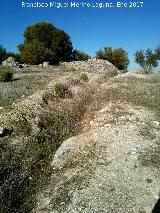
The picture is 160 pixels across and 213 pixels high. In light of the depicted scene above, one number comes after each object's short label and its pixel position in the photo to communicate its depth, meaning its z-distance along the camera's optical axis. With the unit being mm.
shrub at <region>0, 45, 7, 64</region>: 37628
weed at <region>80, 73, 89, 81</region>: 19707
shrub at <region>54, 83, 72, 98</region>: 16320
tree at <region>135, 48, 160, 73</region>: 36460
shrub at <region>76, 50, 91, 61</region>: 38875
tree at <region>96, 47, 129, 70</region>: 36987
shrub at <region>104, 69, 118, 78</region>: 21011
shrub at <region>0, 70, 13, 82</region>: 19483
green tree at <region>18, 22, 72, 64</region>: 32401
